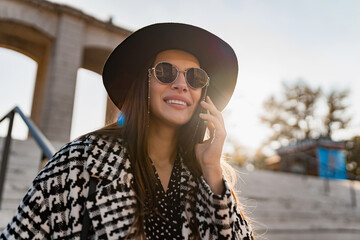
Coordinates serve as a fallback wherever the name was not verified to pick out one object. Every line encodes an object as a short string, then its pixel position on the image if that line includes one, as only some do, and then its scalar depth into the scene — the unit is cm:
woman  121
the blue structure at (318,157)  1913
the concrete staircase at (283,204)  447
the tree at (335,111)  3666
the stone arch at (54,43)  928
